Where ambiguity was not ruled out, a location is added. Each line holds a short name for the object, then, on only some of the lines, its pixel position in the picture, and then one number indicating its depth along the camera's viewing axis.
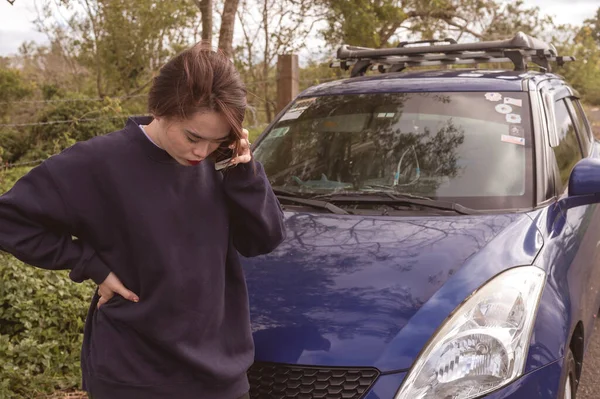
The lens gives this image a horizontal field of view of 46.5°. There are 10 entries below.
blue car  2.27
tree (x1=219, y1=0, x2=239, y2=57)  7.09
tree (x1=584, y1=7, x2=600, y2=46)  63.38
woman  1.71
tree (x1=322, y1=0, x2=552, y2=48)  10.42
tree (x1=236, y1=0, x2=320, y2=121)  10.27
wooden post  6.98
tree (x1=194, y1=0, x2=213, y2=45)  7.04
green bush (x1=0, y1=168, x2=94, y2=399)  3.40
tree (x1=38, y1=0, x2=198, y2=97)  10.24
